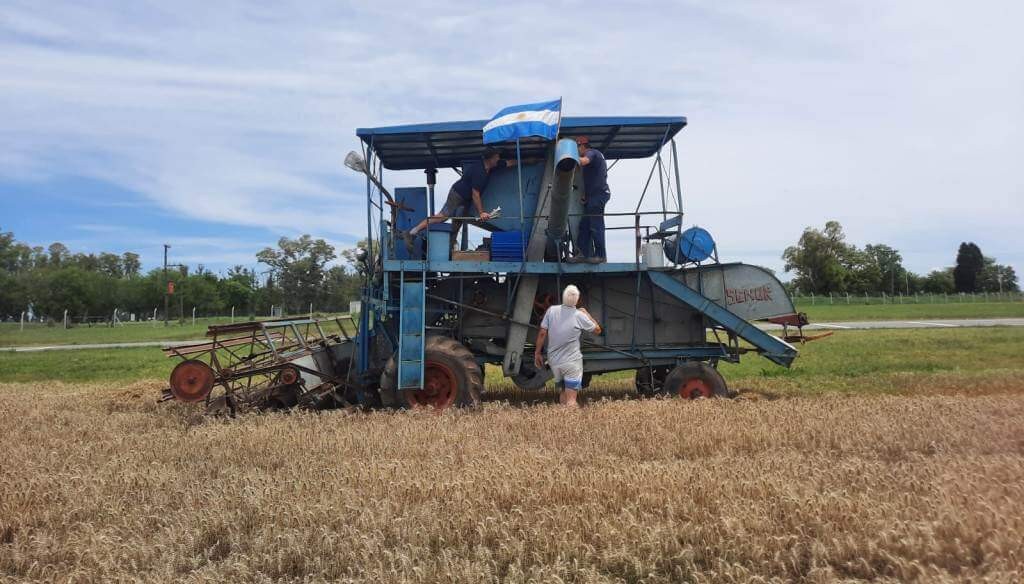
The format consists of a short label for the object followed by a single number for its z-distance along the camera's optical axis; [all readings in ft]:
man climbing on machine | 30.45
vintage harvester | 27.84
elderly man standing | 24.91
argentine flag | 27.09
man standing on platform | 29.71
